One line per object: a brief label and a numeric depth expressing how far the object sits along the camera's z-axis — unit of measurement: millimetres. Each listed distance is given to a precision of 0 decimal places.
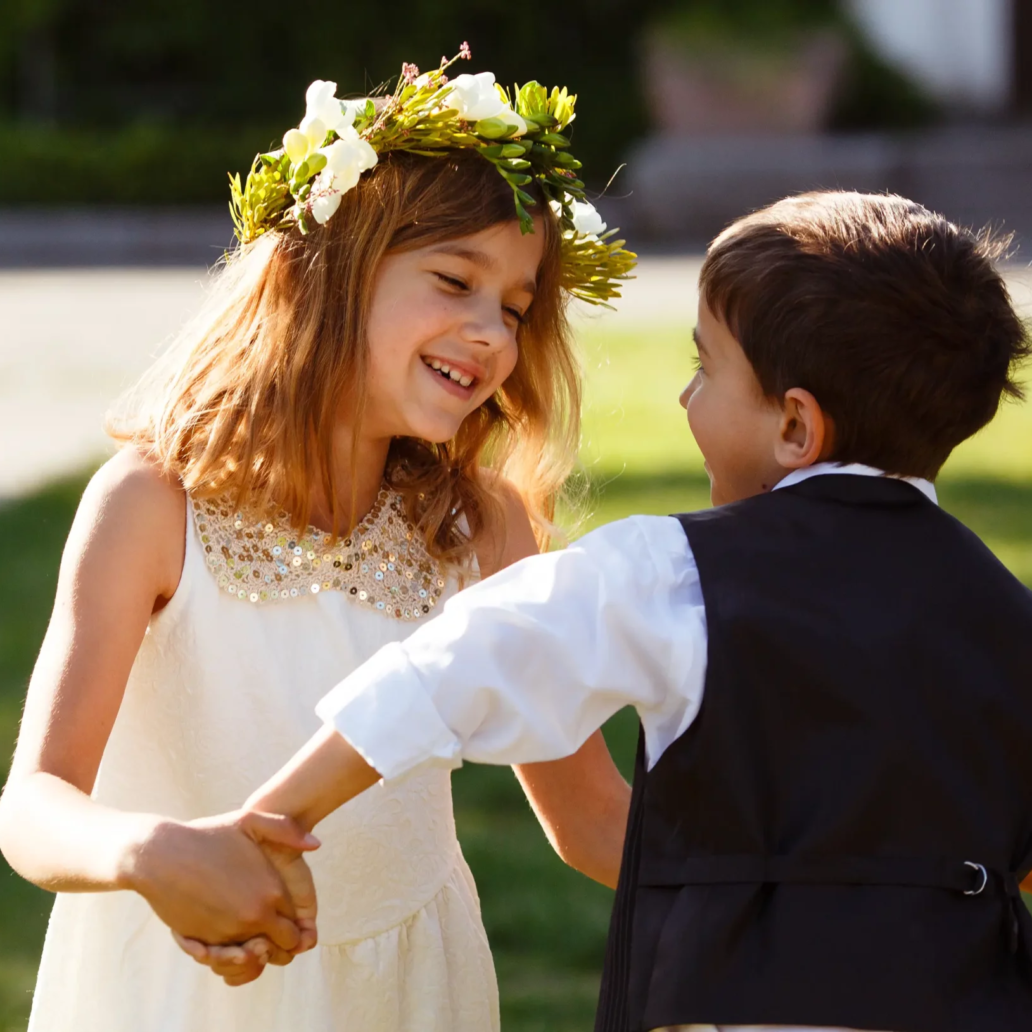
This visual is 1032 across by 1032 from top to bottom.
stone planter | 34031
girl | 4578
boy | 3244
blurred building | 32812
